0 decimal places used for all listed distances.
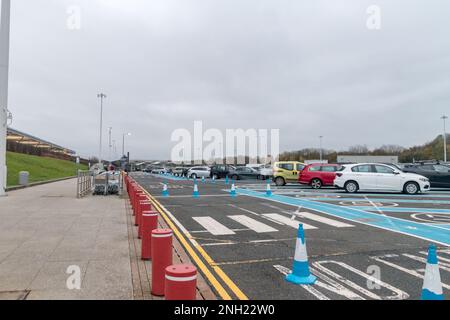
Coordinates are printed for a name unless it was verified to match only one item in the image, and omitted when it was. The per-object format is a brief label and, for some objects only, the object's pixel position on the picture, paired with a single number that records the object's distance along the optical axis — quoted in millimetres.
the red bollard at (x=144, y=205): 7781
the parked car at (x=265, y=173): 35994
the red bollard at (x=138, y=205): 9258
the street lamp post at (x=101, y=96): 45062
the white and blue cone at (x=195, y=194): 17719
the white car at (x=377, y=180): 18438
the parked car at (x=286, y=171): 25891
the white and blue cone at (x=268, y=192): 17969
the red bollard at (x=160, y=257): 4566
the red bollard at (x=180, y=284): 3547
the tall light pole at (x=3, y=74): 16656
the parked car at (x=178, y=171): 51238
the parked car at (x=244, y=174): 37100
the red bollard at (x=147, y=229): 6227
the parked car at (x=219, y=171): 39459
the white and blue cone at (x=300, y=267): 5119
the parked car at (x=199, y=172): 43603
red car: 22875
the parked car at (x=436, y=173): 21597
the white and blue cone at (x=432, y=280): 3838
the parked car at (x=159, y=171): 63838
